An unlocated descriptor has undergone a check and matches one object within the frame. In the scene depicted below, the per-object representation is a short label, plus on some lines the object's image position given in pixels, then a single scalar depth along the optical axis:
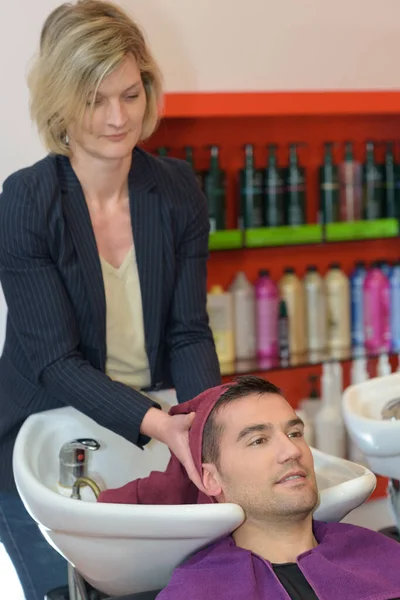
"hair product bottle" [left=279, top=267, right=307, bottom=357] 3.26
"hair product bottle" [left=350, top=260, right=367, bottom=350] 3.35
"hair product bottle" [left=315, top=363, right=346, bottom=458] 3.28
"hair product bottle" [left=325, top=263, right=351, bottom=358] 3.31
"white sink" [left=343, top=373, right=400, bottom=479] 1.84
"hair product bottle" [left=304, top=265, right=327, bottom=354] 3.29
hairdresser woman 1.79
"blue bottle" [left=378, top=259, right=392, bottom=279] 3.39
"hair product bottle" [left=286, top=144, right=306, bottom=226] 3.21
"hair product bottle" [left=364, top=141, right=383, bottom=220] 3.34
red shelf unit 2.97
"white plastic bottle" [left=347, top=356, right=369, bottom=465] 3.30
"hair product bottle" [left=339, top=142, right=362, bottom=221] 3.31
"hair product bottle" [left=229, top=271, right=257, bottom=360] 3.19
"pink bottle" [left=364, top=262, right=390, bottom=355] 3.36
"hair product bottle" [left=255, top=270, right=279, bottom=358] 3.20
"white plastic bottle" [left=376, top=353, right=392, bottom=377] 3.30
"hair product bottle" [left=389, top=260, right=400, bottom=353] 3.37
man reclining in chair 1.49
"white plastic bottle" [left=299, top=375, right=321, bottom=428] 3.36
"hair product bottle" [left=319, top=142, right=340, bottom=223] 3.29
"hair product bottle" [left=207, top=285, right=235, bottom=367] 3.12
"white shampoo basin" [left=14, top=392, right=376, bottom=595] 1.43
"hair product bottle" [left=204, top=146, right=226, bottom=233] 3.07
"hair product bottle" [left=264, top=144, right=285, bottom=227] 3.18
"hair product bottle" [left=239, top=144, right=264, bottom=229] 3.14
